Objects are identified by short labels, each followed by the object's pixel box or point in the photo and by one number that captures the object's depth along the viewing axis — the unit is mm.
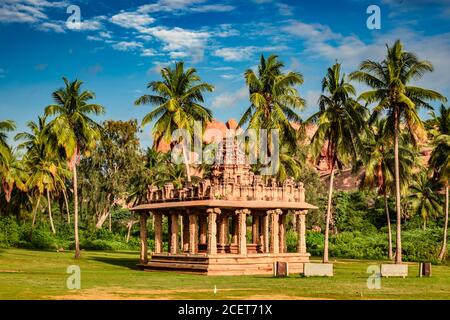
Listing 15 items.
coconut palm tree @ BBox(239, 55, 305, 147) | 54656
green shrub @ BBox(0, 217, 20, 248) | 66312
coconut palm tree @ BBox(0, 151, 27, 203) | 67125
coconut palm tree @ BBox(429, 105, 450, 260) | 60031
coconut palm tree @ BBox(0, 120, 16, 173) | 51438
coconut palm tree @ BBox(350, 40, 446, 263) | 48750
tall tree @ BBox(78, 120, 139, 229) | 89000
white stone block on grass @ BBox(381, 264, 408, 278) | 37500
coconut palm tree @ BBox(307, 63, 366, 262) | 53188
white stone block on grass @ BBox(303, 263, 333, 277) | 37184
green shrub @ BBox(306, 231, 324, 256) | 70500
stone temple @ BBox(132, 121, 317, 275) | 40719
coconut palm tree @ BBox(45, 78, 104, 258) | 56719
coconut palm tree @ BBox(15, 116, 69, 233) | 72125
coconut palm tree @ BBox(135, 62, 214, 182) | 54719
